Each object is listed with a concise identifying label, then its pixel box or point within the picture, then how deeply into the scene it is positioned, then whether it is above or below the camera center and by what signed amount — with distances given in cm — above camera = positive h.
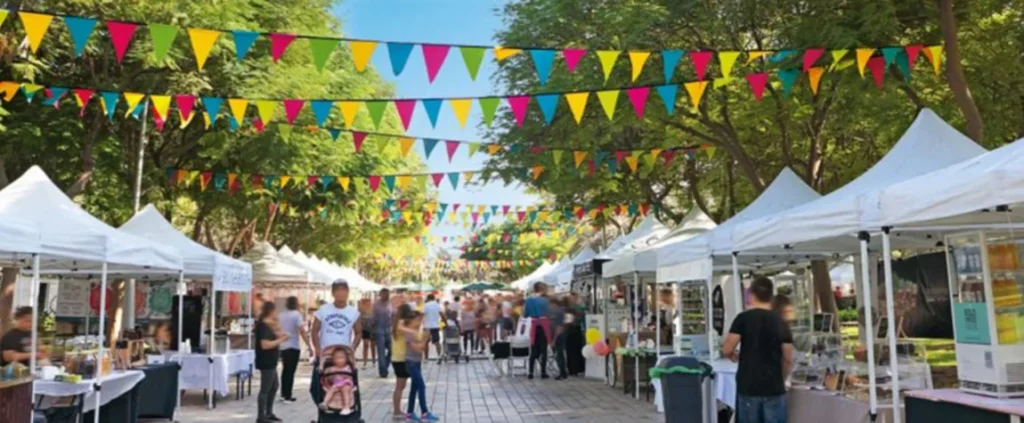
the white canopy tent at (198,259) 1267 +85
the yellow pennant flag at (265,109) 1300 +306
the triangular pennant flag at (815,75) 1195 +322
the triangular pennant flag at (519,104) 1222 +293
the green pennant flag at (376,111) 1295 +300
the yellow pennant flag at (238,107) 1291 +308
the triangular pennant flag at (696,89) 1206 +309
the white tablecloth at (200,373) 1276 -81
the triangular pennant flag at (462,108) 1233 +289
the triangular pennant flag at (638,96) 1206 +300
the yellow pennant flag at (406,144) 1681 +327
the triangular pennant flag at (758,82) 1204 +317
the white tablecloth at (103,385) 811 -66
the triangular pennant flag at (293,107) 1347 +322
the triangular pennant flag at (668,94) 1201 +301
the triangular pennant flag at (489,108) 1220 +287
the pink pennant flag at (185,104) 1318 +323
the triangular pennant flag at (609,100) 1177 +286
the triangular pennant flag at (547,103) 1216 +292
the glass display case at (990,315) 554 -2
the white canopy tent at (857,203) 692 +90
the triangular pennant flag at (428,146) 1667 +319
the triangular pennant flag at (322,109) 1332 +315
